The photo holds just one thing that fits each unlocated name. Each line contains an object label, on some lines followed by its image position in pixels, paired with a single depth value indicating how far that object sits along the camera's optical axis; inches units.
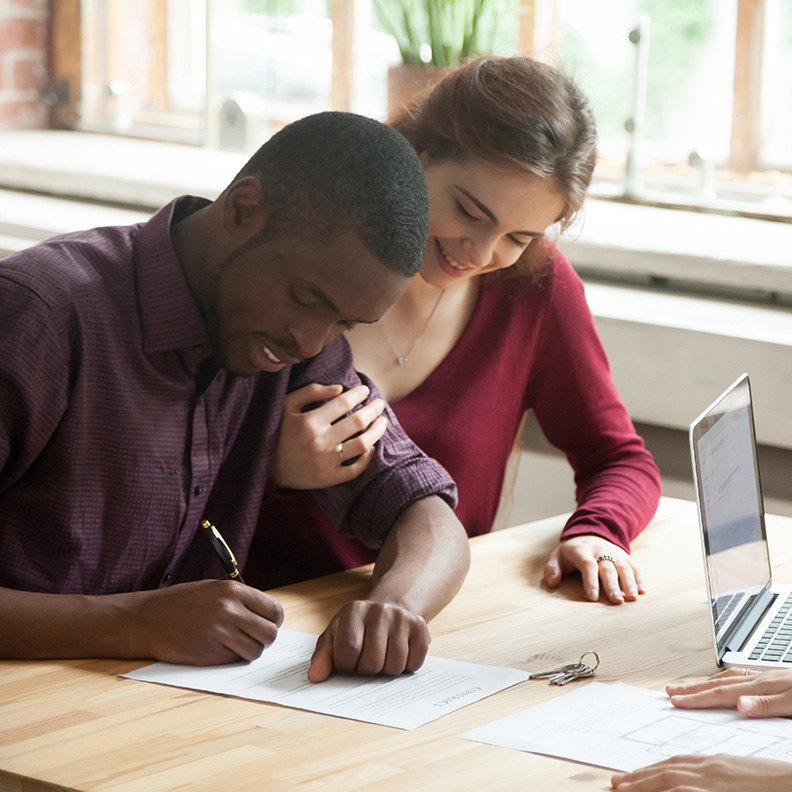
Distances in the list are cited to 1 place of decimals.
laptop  114.3
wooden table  102.0
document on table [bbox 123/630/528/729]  107.8
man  111.6
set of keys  111.3
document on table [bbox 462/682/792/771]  103.9
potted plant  174.7
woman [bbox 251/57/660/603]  125.7
